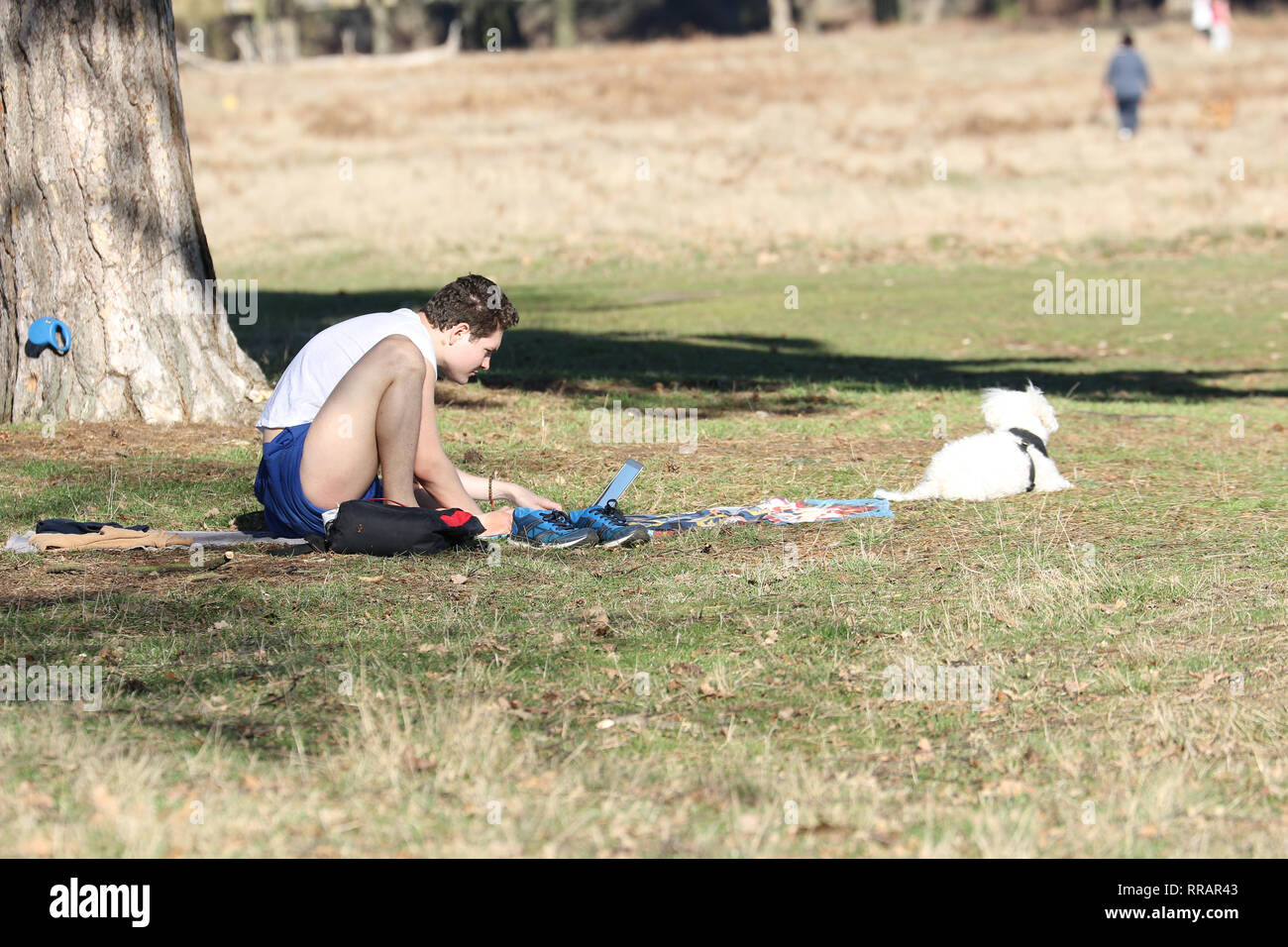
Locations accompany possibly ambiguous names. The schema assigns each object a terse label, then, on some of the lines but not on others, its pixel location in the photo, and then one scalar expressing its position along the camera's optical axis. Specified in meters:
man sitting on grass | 14.14
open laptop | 15.89
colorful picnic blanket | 15.96
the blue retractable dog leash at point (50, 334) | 19.86
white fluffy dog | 17.16
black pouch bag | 14.19
